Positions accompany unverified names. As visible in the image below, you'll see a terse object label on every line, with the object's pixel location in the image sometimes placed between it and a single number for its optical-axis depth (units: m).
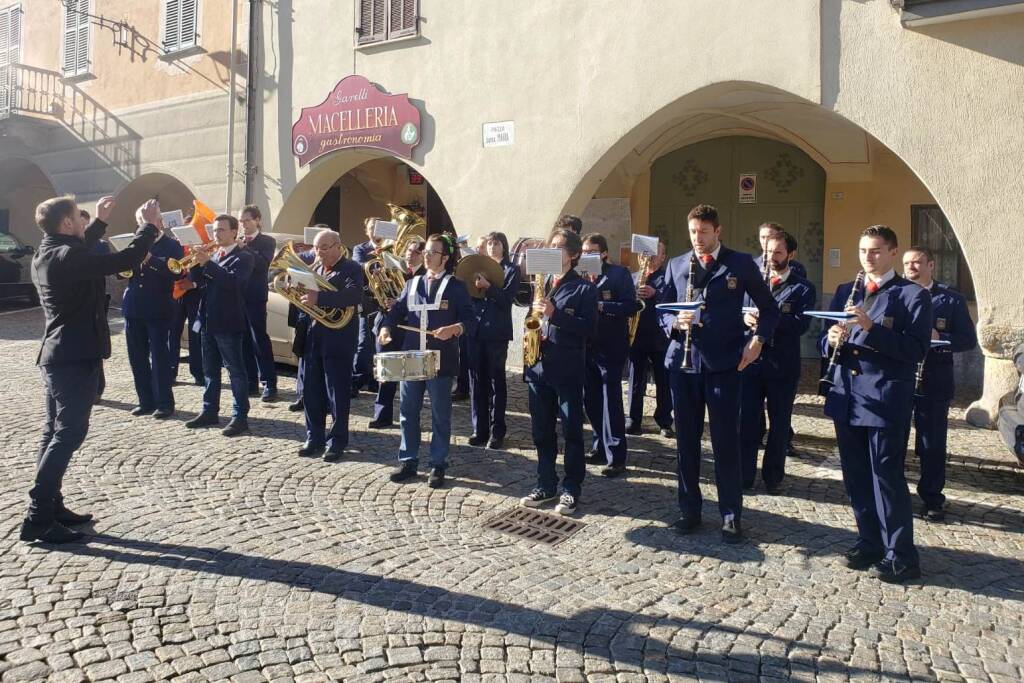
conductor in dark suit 4.65
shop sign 12.06
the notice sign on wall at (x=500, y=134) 11.07
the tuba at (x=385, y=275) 7.42
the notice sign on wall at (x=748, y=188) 12.66
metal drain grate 4.89
